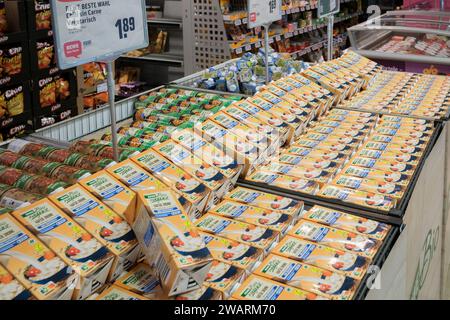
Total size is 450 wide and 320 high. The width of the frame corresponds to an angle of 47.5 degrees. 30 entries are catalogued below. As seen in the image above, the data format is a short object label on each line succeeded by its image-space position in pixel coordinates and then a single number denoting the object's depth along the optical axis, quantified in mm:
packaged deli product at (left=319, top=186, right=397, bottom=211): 1926
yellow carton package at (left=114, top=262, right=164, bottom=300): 1364
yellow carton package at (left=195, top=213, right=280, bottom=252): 1636
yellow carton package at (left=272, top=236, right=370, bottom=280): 1532
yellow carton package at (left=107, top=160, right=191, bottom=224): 1602
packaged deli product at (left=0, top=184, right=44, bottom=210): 1585
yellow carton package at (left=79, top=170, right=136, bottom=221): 1466
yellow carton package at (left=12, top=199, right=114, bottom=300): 1298
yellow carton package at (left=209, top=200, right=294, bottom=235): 1737
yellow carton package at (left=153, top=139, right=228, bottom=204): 1821
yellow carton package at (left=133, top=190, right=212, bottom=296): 1268
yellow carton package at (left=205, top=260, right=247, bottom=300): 1404
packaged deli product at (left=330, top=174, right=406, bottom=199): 2020
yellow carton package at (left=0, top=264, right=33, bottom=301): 1179
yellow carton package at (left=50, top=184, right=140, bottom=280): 1392
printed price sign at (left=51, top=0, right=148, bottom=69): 1633
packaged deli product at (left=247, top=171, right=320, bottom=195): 2027
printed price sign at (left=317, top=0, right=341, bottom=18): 3584
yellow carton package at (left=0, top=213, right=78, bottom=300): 1221
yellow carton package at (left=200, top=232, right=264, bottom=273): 1531
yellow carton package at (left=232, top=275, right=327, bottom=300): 1395
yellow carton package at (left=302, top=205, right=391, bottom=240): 1748
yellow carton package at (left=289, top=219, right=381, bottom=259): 1638
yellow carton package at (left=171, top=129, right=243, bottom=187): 1945
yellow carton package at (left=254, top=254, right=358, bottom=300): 1435
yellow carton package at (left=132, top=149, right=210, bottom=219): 1702
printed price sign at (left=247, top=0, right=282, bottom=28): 2793
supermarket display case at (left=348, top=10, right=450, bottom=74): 4801
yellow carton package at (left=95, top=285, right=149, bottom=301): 1342
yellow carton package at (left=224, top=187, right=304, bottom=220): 1841
